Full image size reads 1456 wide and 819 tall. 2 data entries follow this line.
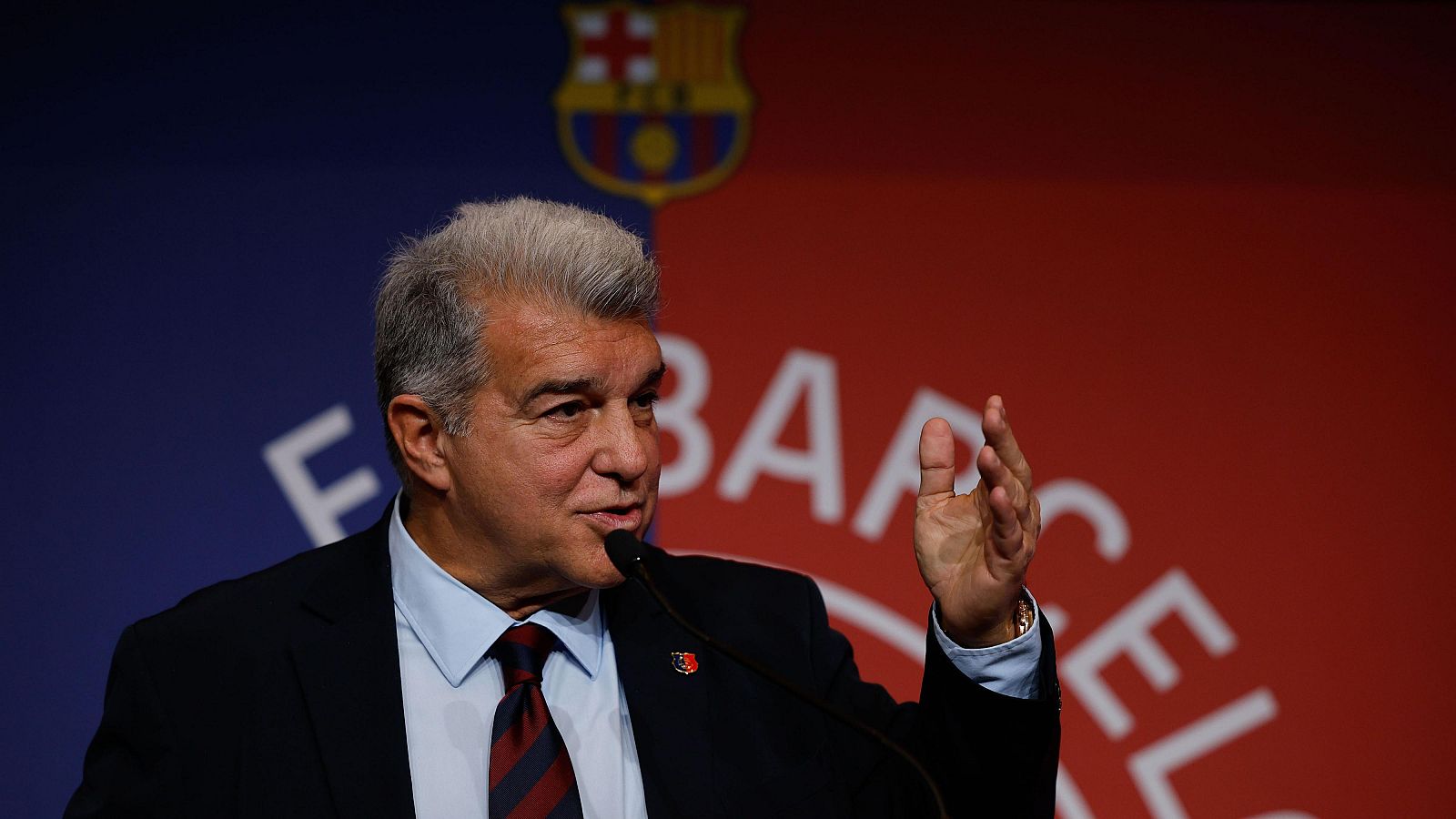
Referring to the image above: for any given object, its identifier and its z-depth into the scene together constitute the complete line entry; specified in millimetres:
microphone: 3978
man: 4120
